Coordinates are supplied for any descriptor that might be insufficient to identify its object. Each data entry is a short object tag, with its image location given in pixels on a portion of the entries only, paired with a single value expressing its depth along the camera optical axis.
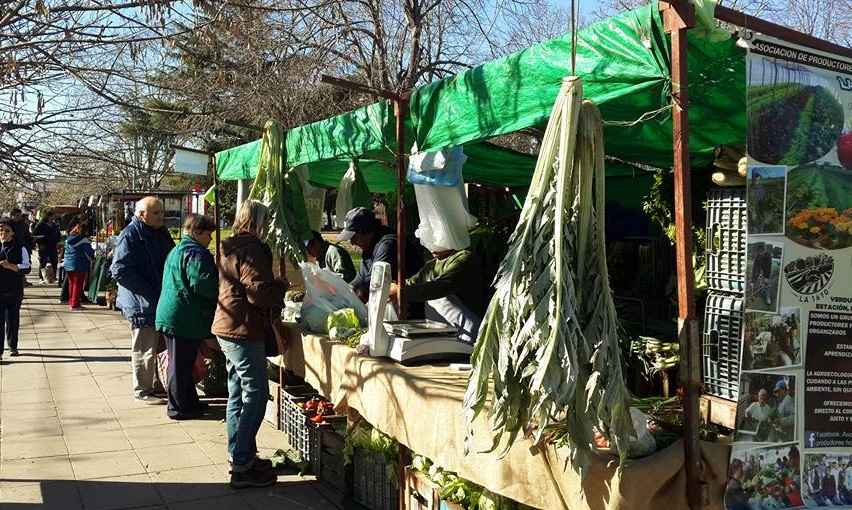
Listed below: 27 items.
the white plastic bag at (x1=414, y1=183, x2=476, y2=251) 4.68
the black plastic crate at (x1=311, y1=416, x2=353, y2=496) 4.80
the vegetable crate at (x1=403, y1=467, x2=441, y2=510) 3.75
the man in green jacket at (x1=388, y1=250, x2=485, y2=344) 4.54
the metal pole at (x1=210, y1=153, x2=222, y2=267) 8.24
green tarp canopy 2.76
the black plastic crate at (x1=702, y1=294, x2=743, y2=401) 2.87
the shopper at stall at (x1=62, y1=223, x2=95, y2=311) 14.50
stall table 2.54
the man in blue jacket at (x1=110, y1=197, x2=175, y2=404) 6.91
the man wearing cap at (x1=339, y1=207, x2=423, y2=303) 5.54
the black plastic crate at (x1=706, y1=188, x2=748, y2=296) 2.89
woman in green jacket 6.05
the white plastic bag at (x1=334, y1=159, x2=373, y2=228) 6.54
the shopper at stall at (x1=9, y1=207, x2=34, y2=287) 15.58
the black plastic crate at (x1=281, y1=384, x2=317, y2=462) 5.39
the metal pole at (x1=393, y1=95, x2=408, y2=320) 4.42
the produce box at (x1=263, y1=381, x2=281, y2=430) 6.39
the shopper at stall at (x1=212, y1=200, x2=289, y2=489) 4.72
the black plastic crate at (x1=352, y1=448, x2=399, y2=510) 4.44
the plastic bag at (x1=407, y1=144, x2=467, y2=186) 4.58
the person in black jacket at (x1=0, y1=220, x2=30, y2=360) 9.29
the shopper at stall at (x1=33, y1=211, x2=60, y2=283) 18.40
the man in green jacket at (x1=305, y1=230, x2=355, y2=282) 7.50
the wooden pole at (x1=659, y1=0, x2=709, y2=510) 2.53
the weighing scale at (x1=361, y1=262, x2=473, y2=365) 4.16
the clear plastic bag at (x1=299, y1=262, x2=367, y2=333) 5.40
